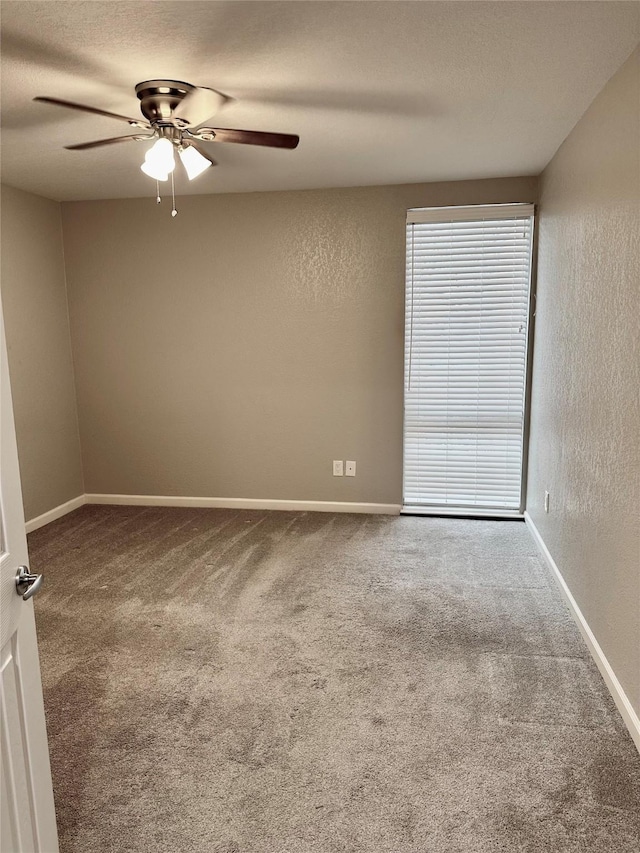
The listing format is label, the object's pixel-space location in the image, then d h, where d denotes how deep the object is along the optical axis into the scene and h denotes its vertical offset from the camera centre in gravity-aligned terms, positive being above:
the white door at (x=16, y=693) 1.27 -0.81
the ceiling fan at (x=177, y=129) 2.37 +0.84
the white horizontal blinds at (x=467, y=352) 4.12 -0.20
